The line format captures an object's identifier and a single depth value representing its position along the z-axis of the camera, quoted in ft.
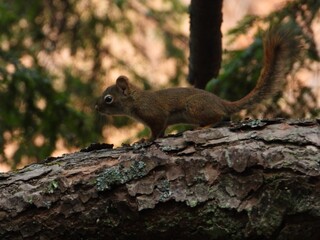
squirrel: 27.07
